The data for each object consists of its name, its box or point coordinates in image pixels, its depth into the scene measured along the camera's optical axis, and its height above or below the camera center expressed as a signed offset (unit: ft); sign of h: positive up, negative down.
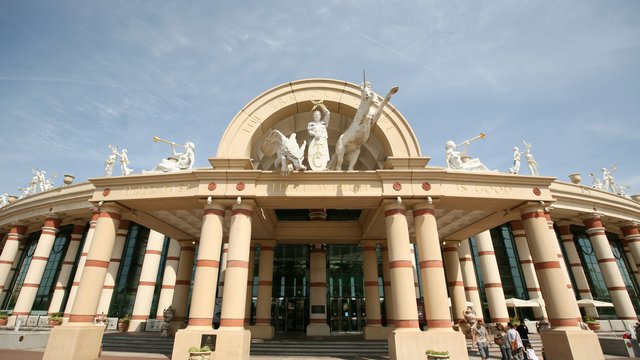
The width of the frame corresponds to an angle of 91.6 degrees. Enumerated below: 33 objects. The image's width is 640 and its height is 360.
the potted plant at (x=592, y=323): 71.38 -2.62
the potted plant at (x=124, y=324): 74.08 -2.06
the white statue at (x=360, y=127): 42.16 +23.87
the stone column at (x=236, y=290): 36.40 +2.75
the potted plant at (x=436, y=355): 33.59 -4.27
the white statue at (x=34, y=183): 101.20 +40.31
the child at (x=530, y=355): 31.27 -4.07
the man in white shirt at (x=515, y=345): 36.76 -3.68
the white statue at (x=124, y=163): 60.85 +27.86
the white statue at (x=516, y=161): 54.44 +25.05
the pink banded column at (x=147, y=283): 74.43 +7.37
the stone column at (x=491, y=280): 73.20 +7.12
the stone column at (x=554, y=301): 37.99 +1.18
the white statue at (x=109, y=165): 79.93 +36.07
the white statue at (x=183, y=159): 49.13 +23.23
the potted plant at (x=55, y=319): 73.59 -0.84
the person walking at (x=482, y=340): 38.34 -3.44
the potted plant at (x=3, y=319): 80.02 -0.81
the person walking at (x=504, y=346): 37.76 -3.87
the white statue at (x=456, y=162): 47.39 +21.76
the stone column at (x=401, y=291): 36.35 +2.47
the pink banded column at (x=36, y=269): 78.95 +11.04
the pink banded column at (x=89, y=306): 38.06 +1.07
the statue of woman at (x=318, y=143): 45.19 +23.08
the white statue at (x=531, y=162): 67.00 +29.56
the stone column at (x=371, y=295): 61.16 +3.28
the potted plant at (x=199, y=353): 34.50 -3.98
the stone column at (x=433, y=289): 36.52 +2.67
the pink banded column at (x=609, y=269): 76.23 +9.68
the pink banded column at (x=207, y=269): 38.47 +5.35
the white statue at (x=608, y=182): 97.04 +36.91
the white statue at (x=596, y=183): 94.79 +35.98
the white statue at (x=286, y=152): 41.89 +20.27
